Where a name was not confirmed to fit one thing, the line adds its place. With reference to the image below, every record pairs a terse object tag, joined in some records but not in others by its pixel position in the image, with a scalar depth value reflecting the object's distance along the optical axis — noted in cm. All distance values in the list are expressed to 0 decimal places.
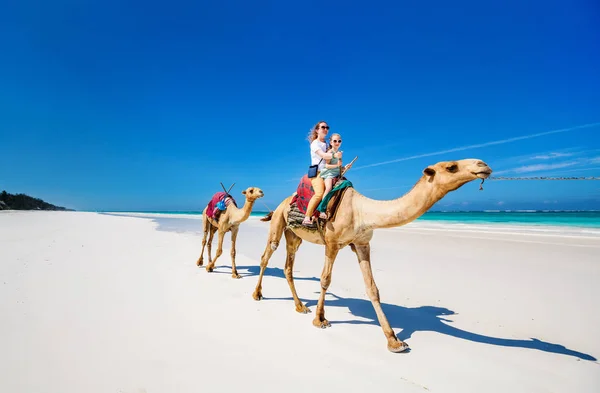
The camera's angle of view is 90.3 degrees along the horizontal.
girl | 438
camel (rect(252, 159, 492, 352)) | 304
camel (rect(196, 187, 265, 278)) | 773
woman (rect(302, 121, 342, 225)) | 436
